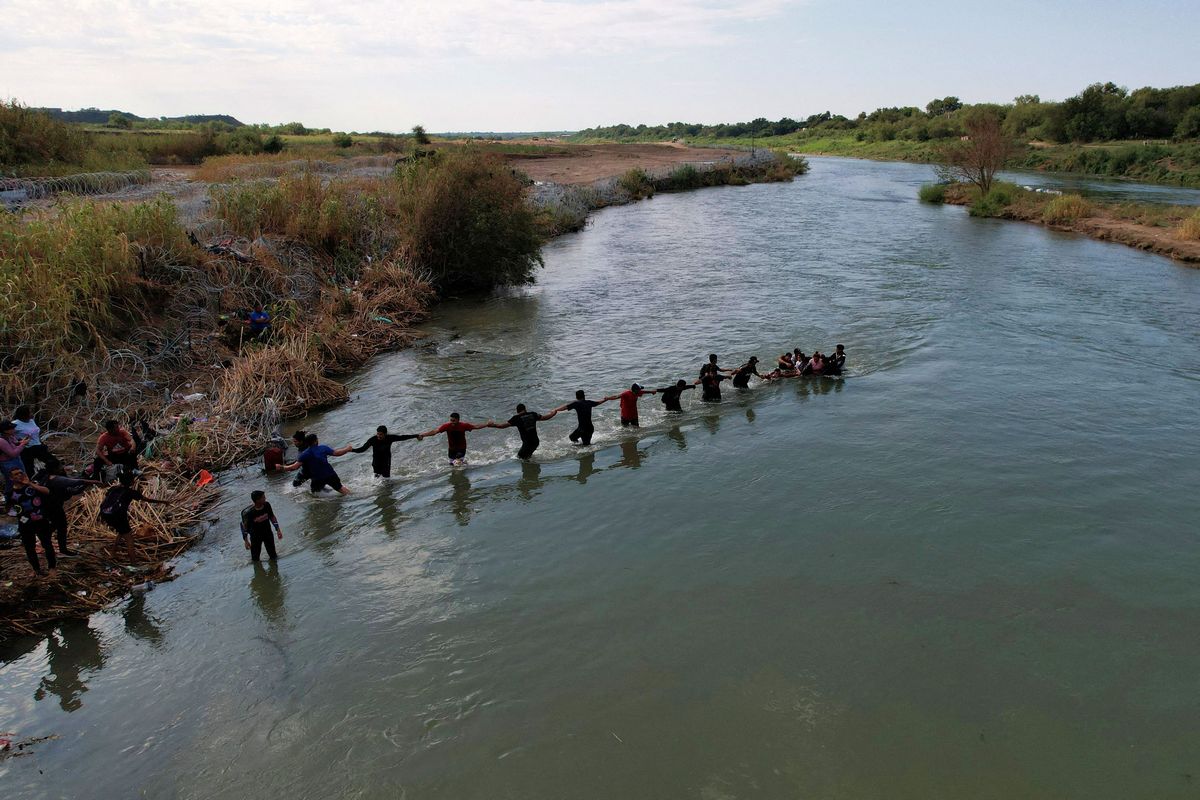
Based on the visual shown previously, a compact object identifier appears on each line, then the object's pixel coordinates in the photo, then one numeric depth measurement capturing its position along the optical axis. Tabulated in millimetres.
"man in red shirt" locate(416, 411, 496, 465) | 14203
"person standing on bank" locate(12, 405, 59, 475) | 11094
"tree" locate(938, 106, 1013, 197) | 45219
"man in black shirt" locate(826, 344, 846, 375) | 18953
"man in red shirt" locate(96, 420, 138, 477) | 12008
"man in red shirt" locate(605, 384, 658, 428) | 15906
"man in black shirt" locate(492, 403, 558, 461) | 14539
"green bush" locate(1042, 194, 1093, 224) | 40188
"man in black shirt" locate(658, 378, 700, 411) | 16453
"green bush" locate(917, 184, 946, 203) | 52125
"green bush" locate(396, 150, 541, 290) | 26844
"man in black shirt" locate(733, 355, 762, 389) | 18219
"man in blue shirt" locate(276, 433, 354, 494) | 12977
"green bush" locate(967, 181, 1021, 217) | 44656
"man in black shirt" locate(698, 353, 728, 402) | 17344
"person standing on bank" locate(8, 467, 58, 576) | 9695
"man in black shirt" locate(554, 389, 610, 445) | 14867
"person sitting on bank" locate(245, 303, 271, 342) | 19312
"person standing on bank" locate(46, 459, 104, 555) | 9930
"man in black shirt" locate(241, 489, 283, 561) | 10938
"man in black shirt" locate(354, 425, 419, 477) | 13328
